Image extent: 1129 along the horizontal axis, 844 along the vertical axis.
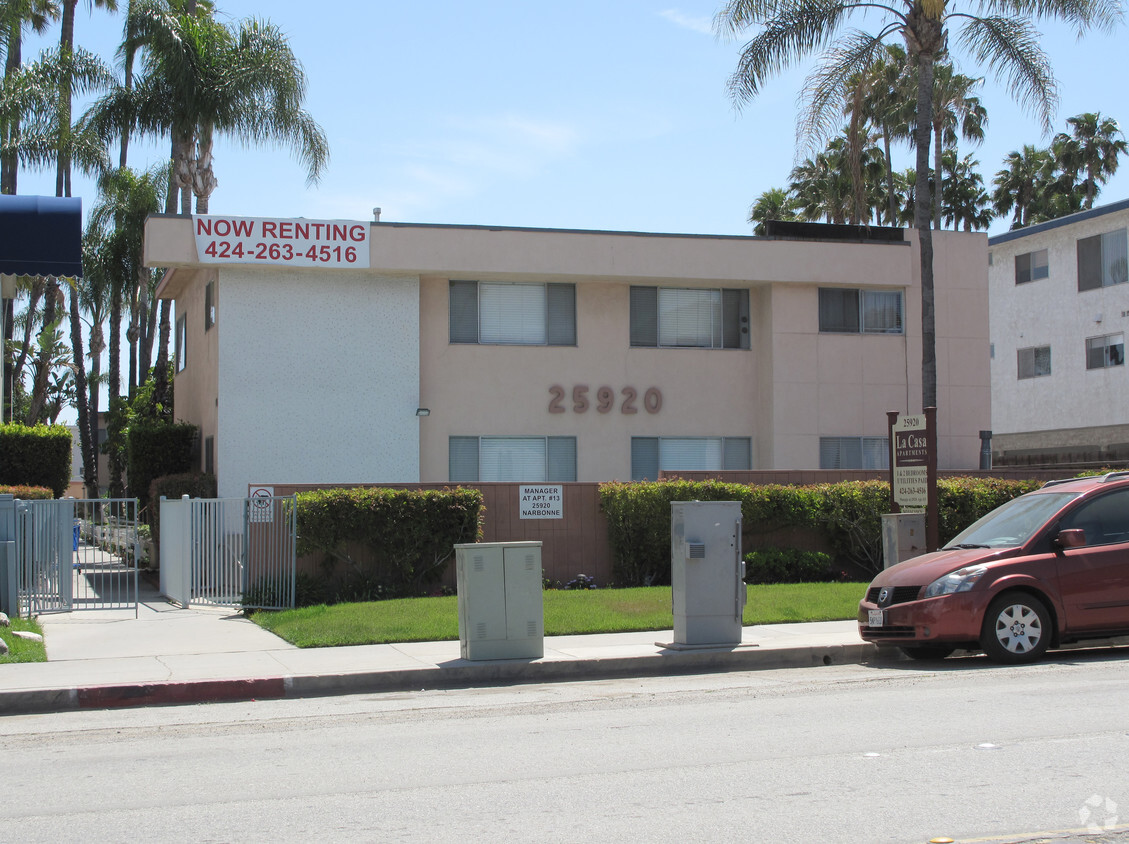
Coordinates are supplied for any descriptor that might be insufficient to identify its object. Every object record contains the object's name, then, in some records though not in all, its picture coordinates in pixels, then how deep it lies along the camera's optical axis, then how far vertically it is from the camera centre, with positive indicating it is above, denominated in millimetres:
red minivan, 11133 -1142
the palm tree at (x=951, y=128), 45000 +13883
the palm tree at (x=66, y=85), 33031 +11321
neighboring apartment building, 34406 +4186
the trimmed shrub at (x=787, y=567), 18375 -1419
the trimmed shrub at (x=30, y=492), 20680 -110
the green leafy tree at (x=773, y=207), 49312 +11479
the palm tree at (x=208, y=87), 27062 +9343
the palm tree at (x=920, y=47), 21594 +8046
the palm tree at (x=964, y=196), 51000 +12284
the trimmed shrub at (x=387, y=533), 16766 -744
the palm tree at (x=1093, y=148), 49281 +13770
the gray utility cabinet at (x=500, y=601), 11703 -1213
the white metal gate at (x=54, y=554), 14531 -938
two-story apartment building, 21266 +2531
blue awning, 16203 +3407
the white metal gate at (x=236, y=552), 16547 -988
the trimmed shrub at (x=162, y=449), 24250 +741
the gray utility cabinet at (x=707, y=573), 12211 -994
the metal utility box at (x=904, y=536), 14648 -758
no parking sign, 16672 -351
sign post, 14852 +145
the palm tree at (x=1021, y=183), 51281 +12921
